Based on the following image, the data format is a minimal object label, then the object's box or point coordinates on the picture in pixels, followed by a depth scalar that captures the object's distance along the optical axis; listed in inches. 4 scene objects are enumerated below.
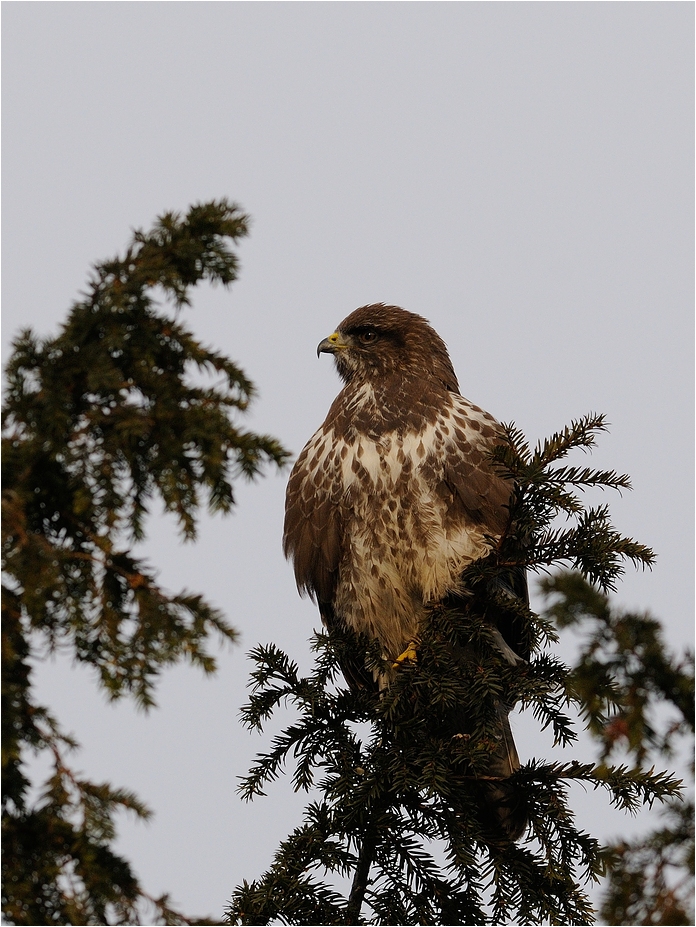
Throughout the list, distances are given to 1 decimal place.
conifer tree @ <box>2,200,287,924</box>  371.2
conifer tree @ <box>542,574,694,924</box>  339.3
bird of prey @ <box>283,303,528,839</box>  371.9
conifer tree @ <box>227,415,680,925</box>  281.3
